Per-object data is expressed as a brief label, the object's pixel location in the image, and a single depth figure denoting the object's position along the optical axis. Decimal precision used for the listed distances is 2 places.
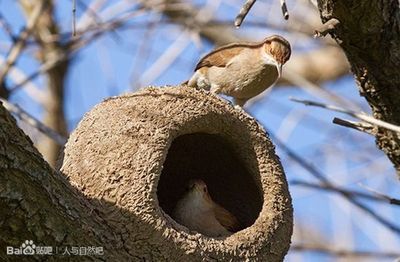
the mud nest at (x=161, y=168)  6.02
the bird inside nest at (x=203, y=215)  7.42
